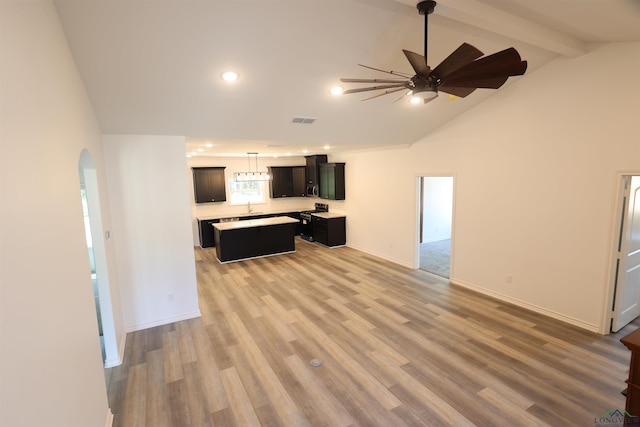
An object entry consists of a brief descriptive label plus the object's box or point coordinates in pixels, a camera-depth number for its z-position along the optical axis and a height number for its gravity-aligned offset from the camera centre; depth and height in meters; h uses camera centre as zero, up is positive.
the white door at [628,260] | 3.51 -1.05
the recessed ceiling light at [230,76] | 2.97 +1.03
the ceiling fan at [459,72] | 1.95 +0.71
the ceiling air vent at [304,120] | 4.21 +0.83
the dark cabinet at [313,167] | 8.98 +0.37
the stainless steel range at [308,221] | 9.09 -1.26
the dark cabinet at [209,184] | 8.49 -0.07
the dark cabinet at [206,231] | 8.50 -1.36
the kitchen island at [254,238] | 7.07 -1.37
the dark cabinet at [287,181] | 9.49 -0.04
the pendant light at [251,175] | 8.10 +0.15
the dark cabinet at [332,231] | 8.22 -1.40
